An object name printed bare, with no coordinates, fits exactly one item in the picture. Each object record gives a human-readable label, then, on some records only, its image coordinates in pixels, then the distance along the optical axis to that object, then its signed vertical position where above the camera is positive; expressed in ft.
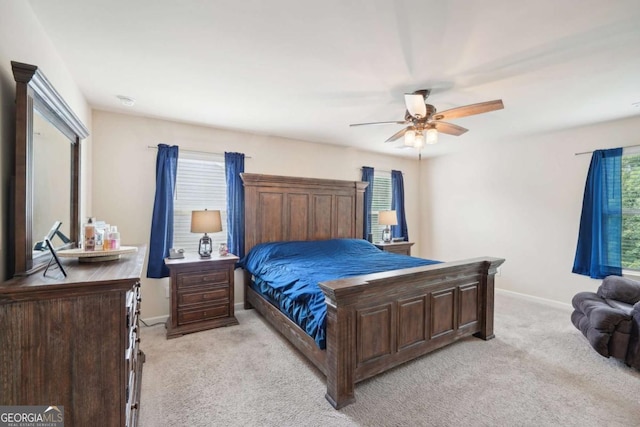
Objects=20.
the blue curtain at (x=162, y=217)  10.92 -0.24
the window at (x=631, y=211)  11.11 +0.16
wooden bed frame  6.38 -2.84
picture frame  3.95 -0.78
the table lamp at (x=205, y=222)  10.59 -0.42
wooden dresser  3.44 -1.79
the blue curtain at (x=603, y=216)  11.41 -0.06
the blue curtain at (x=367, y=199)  16.51 +0.87
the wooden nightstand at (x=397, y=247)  16.19 -2.04
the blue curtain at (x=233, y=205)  12.46 +0.31
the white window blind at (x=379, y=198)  17.85 +0.99
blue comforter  7.40 -1.96
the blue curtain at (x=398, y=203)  18.34 +0.68
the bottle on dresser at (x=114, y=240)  5.62 -0.62
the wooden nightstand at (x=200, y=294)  9.89 -3.12
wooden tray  4.96 -0.84
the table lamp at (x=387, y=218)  16.19 -0.30
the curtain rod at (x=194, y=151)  11.16 +2.65
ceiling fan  7.54 +2.98
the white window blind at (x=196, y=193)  11.88 +0.82
